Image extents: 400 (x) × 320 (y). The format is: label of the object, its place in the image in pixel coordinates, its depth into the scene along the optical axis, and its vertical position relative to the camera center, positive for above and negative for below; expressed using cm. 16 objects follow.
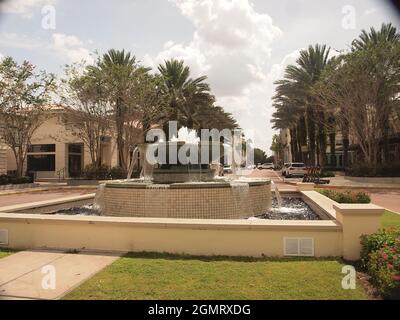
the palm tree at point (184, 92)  4243 +864
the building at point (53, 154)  4447 +150
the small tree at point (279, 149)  10994 +465
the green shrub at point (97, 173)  3378 -71
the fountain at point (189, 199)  979 -99
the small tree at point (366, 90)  3080 +635
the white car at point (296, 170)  3891 -74
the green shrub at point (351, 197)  1056 -103
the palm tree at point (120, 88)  3372 +716
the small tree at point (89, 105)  3331 +565
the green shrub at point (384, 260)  447 -136
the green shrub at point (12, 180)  3146 -117
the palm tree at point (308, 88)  4350 +940
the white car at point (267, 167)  10412 -102
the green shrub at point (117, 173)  3434 -76
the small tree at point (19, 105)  3156 +551
